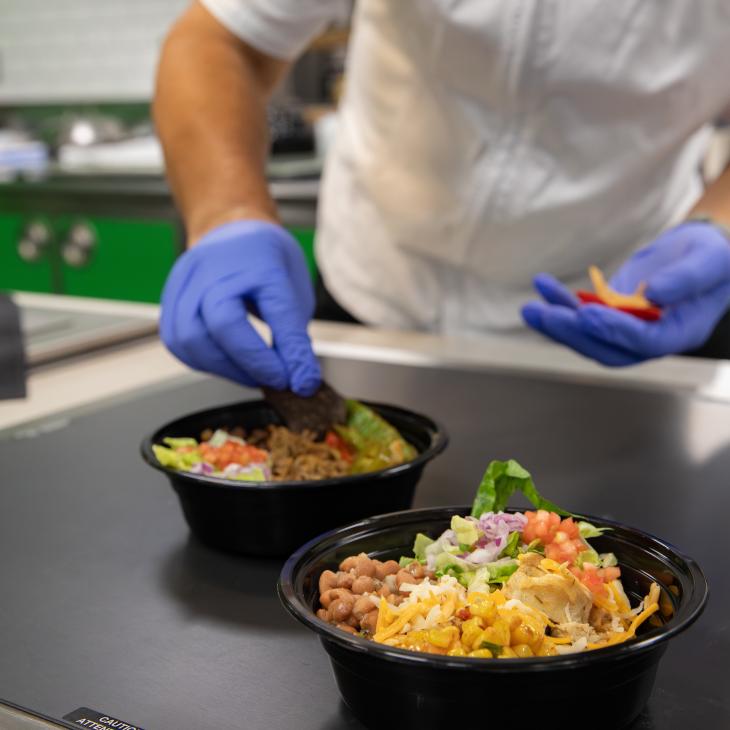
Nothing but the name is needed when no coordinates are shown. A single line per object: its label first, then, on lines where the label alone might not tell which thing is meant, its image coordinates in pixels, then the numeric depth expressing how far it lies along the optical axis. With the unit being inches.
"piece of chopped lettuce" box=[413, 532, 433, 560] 31.4
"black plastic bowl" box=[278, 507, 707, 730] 23.3
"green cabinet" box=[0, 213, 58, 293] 146.6
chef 51.4
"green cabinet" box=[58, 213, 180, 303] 135.8
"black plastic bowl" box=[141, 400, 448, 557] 35.8
